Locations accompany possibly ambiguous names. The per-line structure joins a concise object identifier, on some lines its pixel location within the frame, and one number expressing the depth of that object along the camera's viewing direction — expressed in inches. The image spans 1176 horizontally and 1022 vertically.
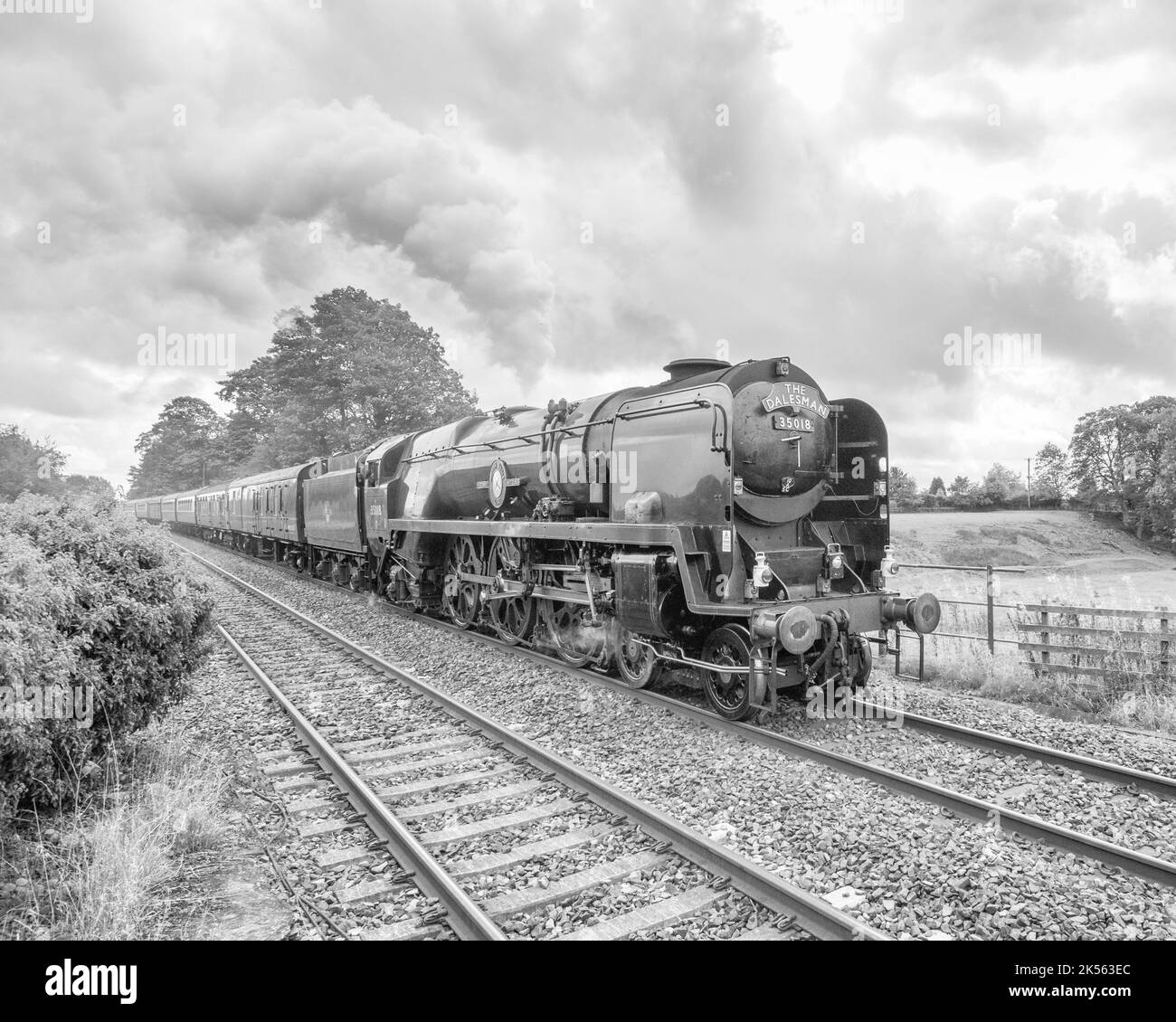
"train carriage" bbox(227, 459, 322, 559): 837.8
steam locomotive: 277.4
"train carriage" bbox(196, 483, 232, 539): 1289.4
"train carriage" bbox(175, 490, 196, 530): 1637.6
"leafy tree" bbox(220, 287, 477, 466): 1282.0
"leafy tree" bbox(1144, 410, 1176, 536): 1658.5
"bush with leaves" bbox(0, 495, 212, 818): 149.4
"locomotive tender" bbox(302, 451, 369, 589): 645.3
